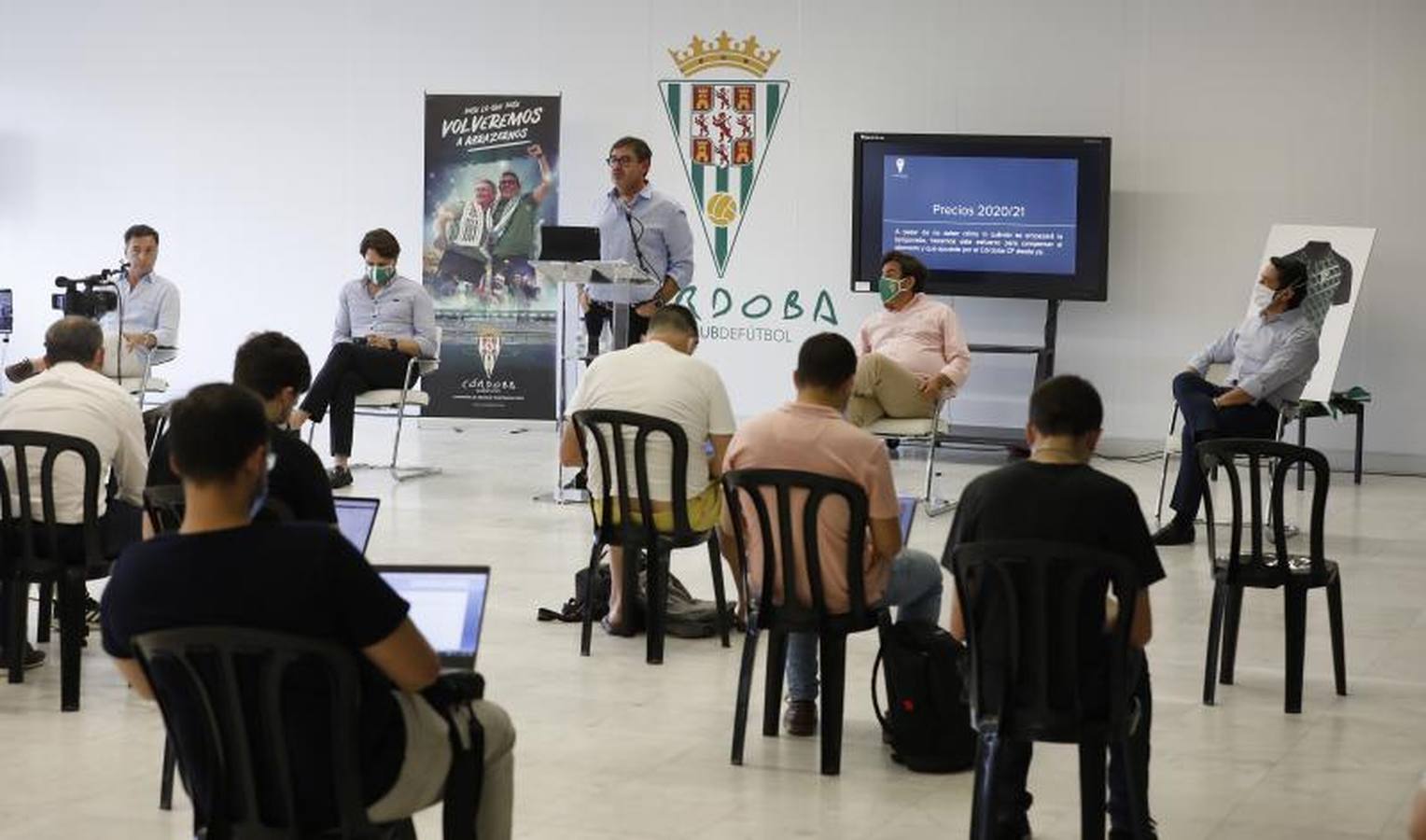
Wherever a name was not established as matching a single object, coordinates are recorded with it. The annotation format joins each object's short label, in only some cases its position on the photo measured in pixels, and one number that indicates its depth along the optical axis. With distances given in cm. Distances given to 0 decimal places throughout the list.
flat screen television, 1177
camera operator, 1121
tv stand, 1155
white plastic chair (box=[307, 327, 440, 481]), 1060
